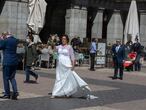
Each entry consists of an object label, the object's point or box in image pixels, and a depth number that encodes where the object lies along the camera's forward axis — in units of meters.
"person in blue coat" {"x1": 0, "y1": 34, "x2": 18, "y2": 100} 13.59
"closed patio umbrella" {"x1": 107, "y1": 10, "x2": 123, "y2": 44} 37.78
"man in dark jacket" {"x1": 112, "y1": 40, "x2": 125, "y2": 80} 21.94
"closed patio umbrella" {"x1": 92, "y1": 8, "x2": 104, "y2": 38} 36.09
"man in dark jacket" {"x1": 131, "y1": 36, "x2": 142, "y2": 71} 28.25
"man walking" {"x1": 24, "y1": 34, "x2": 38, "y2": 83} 18.17
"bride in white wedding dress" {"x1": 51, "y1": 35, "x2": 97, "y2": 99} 14.43
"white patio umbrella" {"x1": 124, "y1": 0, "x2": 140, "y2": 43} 31.19
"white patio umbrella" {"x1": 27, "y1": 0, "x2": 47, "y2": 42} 27.45
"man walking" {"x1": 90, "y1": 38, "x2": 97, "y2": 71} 26.66
